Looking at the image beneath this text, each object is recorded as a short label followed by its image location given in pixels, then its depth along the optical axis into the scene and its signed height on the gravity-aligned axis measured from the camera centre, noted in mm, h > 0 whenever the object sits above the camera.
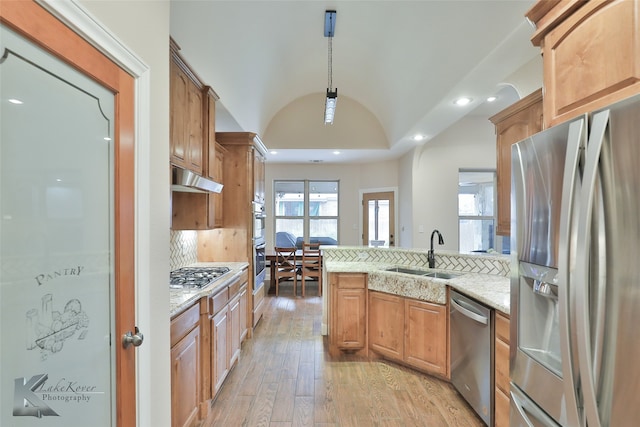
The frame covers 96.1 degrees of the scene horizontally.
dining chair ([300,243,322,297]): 5340 -949
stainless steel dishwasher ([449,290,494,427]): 1878 -1001
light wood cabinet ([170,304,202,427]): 1595 -932
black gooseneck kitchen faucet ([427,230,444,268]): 2971 -487
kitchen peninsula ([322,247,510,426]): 1851 -881
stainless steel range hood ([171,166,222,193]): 1842 +227
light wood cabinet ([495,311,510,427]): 1708 -970
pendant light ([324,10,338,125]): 2891 +1992
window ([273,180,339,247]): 6949 +44
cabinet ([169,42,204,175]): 1956 +733
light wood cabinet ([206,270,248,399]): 2117 -986
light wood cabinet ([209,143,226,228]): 3184 +220
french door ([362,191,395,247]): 6348 -145
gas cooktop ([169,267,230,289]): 2133 -530
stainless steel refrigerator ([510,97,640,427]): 814 -167
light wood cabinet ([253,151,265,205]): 3693 +494
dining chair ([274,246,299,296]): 5344 -995
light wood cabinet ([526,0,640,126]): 936 +588
